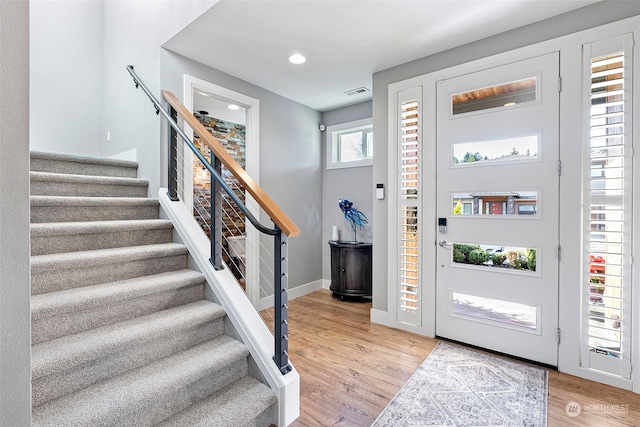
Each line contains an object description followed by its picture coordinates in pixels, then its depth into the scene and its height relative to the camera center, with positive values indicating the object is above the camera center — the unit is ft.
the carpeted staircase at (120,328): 4.45 -2.07
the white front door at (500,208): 7.70 +0.11
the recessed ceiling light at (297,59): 9.62 +4.87
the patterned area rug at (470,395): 5.85 -3.93
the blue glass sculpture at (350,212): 13.32 -0.03
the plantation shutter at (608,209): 6.76 +0.08
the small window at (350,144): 13.98 +3.20
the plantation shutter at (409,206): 9.78 +0.19
